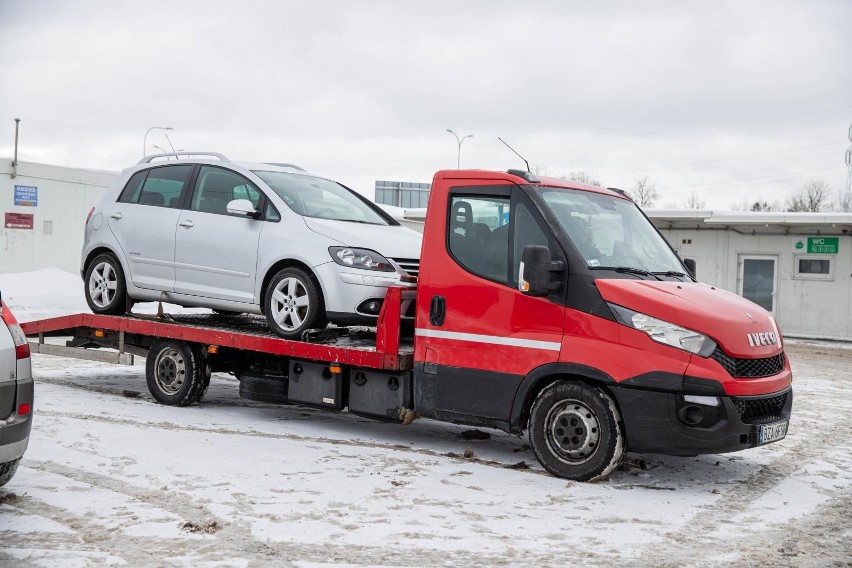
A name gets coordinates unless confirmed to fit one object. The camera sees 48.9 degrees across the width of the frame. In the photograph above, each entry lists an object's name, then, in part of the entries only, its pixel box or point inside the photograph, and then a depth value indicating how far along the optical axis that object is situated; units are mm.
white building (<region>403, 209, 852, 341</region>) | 24234
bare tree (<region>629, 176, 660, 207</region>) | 74000
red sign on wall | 31425
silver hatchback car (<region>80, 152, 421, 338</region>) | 8211
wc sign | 24319
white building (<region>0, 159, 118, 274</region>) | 31531
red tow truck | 6562
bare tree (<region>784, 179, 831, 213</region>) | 72812
